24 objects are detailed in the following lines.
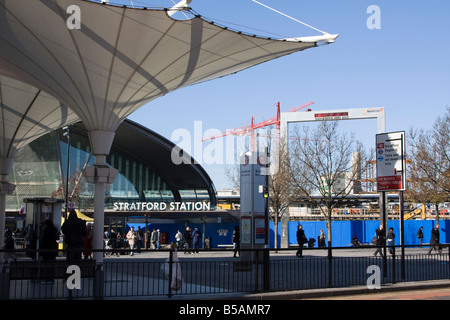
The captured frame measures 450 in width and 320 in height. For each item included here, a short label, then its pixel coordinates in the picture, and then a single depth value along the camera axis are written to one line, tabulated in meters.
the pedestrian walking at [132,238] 31.72
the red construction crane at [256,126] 138.00
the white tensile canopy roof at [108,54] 14.57
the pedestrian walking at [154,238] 33.06
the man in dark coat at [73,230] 15.39
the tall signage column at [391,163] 16.58
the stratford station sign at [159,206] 48.00
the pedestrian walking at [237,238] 27.78
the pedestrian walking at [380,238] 25.10
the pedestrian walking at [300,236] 28.27
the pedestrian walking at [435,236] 25.89
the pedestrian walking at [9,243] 24.95
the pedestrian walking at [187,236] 31.66
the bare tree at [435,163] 36.81
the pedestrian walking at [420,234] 34.96
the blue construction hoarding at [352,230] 38.25
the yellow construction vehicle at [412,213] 65.96
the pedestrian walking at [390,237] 29.17
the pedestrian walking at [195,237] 31.73
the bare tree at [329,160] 36.16
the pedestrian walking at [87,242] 23.86
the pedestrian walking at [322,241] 32.88
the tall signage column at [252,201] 19.66
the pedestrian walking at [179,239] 33.04
